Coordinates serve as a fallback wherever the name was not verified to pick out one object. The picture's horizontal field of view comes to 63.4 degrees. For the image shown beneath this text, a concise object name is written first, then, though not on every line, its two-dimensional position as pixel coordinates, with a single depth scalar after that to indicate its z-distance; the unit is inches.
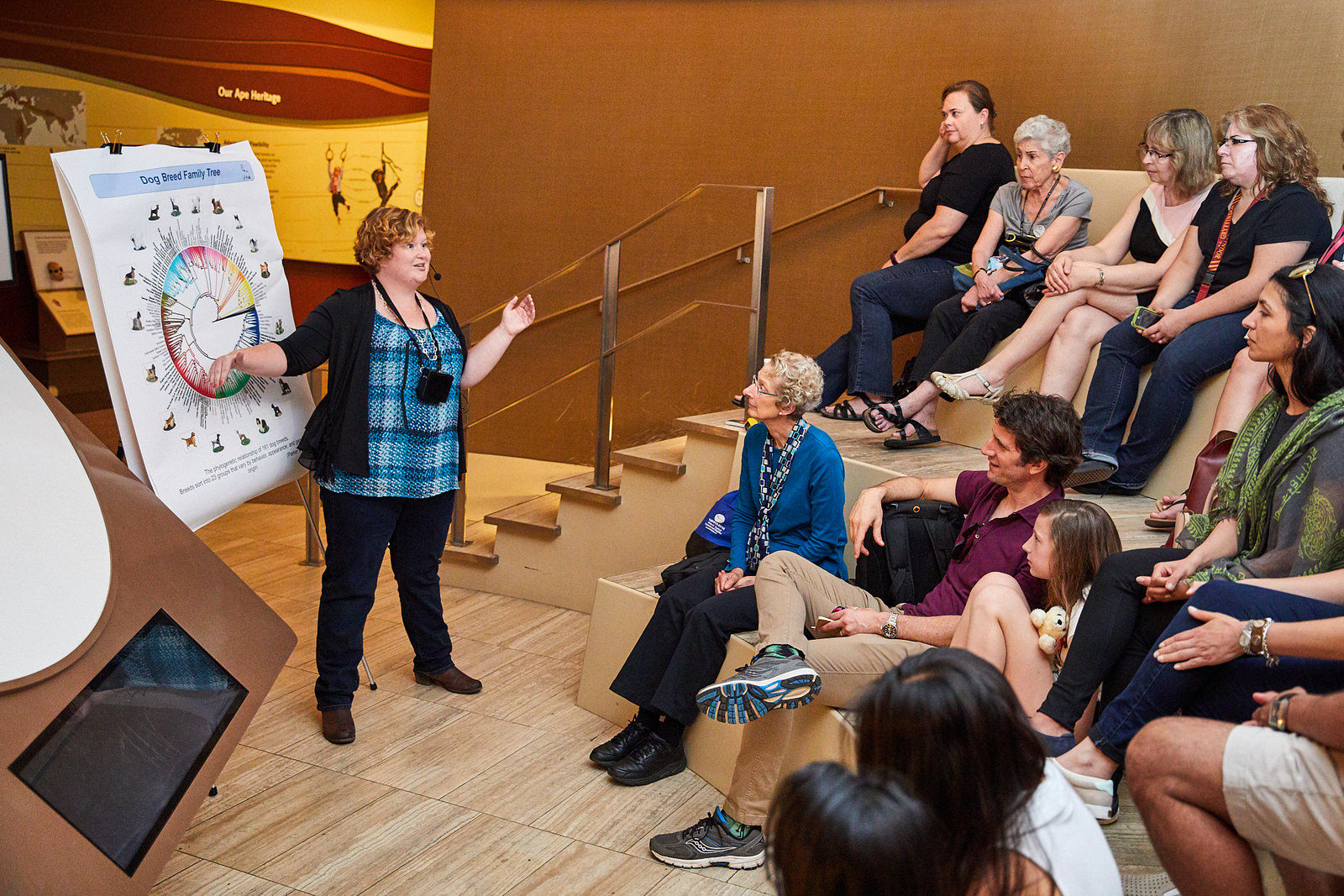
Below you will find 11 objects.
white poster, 105.7
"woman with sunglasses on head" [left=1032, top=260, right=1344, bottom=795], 82.8
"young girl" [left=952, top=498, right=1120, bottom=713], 98.0
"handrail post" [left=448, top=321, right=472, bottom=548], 196.4
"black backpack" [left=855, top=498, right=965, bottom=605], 122.7
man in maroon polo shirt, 104.3
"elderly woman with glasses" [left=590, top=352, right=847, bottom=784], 125.4
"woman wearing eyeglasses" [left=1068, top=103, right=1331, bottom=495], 130.6
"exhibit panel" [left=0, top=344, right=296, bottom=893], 72.2
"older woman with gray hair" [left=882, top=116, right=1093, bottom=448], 161.6
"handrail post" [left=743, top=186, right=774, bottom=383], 172.4
